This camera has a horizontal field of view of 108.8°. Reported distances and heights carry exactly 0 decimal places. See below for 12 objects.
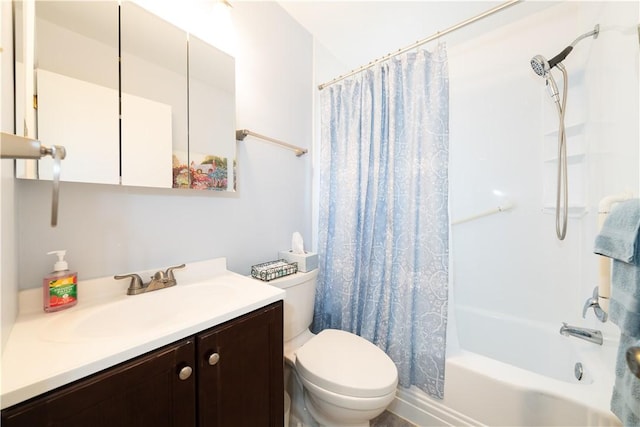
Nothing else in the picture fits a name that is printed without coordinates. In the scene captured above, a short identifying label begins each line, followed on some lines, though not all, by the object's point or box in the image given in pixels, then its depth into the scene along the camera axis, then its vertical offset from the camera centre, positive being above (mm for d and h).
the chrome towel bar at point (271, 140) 1195 +410
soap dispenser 688 -240
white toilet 884 -673
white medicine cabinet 719 +425
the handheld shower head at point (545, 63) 1195 +791
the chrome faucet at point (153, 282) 845 -281
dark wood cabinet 453 -441
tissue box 1309 -288
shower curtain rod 1025 +889
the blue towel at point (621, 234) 580 -58
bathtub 865 -781
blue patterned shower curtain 1147 -8
